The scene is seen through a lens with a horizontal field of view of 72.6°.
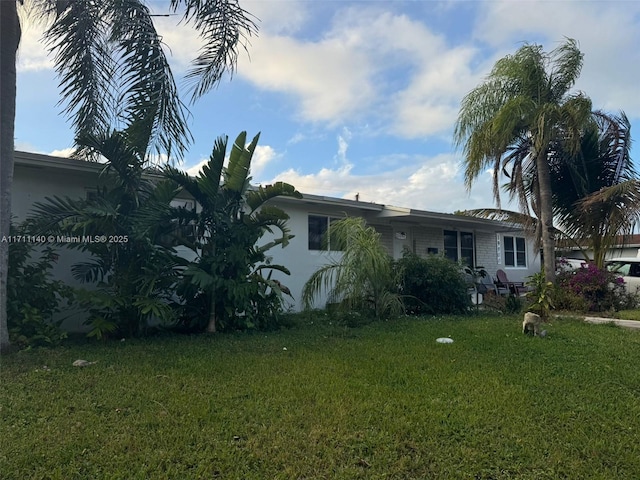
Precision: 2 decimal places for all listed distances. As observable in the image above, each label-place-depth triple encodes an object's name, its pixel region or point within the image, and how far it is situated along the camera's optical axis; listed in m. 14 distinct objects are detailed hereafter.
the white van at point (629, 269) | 13.96
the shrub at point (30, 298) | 6.25
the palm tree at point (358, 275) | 9.17
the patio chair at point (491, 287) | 15.06
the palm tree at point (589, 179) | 11.69
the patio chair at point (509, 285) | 16.83
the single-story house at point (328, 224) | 7.71
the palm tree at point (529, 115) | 10.94
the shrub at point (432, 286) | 10.76
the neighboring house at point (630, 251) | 24.79
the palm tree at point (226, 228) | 7.44
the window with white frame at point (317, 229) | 12.15
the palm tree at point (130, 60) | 6.77
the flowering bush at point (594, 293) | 11.17
